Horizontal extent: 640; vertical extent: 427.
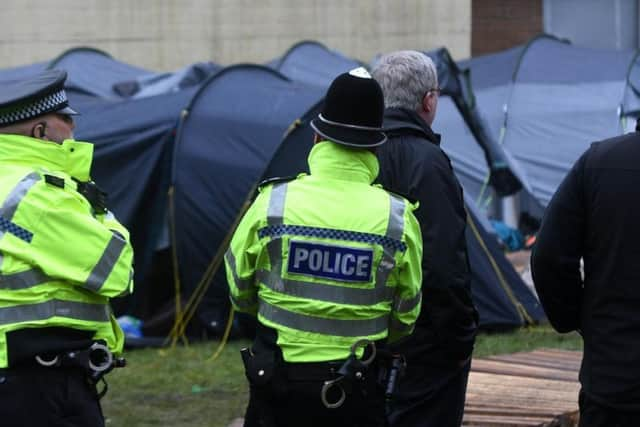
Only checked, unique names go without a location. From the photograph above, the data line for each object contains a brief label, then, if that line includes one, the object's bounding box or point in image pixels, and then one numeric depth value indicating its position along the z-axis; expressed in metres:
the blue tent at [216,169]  20.30
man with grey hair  8.86
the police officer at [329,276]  7.78
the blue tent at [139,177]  20.78
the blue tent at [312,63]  31.20
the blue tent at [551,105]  29.05
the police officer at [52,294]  7.80
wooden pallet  11.93
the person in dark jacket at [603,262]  7.66
